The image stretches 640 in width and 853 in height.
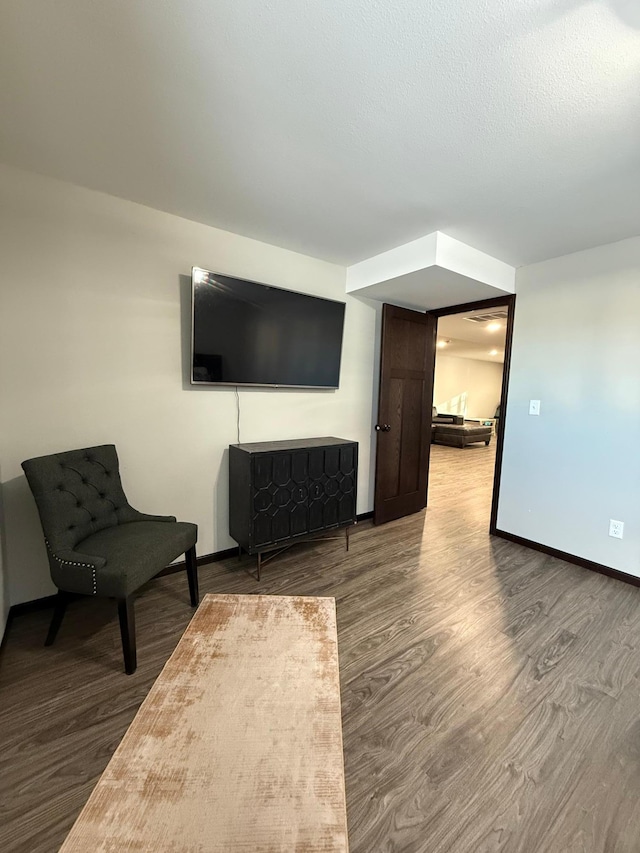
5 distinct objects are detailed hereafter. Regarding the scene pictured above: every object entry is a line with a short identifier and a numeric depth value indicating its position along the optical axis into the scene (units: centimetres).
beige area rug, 69
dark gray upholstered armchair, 163
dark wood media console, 246
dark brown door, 344
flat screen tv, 240
